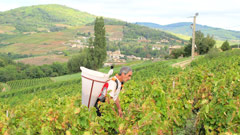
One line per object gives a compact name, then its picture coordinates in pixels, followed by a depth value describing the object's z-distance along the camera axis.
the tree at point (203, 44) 47.06
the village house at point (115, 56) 103.26
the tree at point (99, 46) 50.06
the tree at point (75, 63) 62.95
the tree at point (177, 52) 55.92
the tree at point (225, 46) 45.93
